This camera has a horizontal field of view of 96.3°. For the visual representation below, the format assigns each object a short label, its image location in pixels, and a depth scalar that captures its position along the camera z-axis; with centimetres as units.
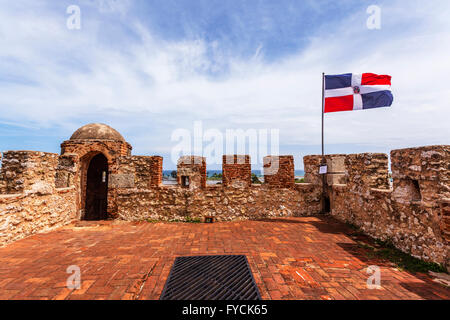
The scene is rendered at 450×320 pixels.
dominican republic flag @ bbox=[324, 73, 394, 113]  658
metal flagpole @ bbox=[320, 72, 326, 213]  683
